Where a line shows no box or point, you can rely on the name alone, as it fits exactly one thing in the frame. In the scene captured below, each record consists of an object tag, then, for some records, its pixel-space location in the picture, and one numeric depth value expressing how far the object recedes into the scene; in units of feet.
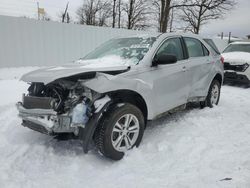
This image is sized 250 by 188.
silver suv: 8.13
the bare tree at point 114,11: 86.60
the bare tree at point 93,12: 92.84
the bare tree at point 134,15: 79.81
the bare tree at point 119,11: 84.17
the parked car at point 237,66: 22.99
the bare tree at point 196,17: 65.34
